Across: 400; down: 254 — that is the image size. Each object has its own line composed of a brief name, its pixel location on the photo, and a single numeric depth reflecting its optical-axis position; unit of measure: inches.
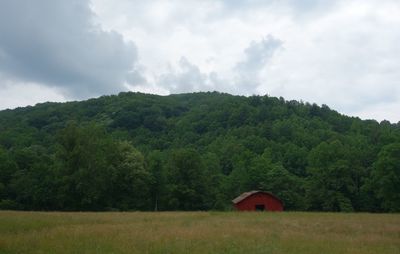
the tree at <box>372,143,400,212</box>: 2677.2
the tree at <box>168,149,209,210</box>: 2827.3
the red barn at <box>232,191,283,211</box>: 2615.7
